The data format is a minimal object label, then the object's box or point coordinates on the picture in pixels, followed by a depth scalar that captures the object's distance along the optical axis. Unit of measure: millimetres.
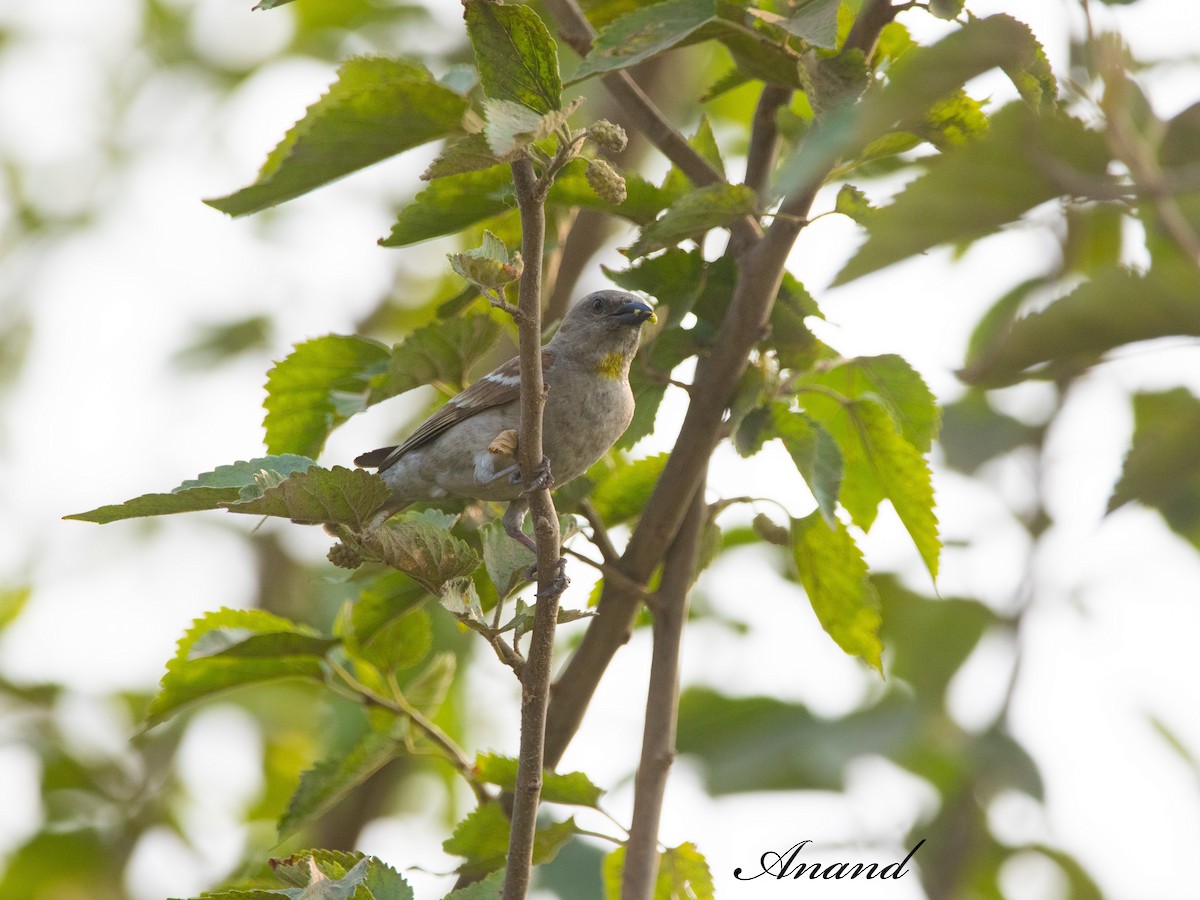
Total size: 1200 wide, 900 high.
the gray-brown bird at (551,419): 6871
